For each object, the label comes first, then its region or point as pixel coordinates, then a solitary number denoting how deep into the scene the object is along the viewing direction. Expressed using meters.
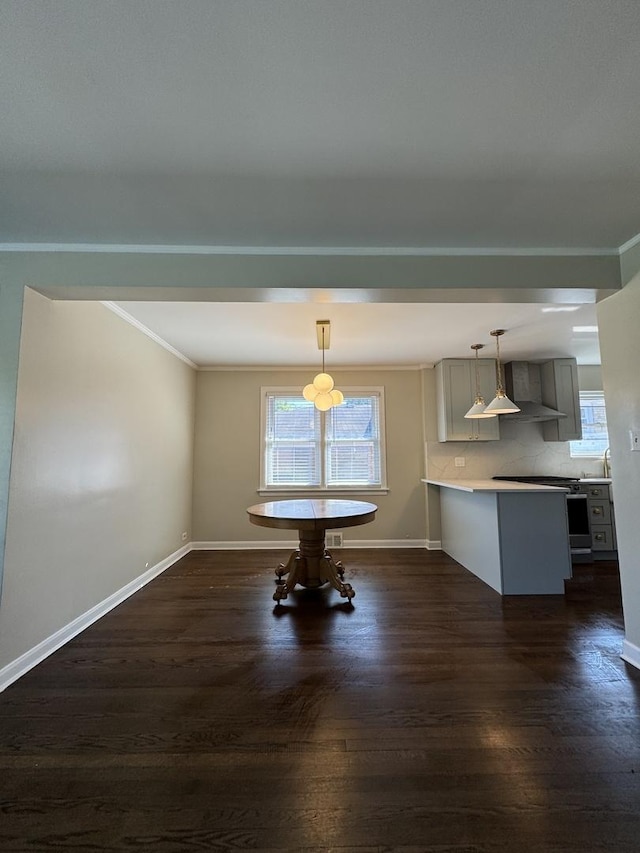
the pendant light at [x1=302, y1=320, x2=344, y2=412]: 3.60
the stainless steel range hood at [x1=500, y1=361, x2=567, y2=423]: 4.88
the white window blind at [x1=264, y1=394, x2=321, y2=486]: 5.29
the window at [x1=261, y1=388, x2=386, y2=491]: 5.28
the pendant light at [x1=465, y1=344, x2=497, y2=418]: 4.04
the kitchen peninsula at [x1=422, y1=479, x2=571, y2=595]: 3.38
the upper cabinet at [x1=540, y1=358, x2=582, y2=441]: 4.80
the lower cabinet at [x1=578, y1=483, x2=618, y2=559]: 4.50
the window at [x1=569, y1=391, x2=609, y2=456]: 5.21
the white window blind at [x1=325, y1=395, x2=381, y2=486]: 5.29
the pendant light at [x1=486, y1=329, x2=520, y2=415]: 3.70
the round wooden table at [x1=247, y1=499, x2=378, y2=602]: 3.01
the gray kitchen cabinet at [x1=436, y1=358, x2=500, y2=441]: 4.82
